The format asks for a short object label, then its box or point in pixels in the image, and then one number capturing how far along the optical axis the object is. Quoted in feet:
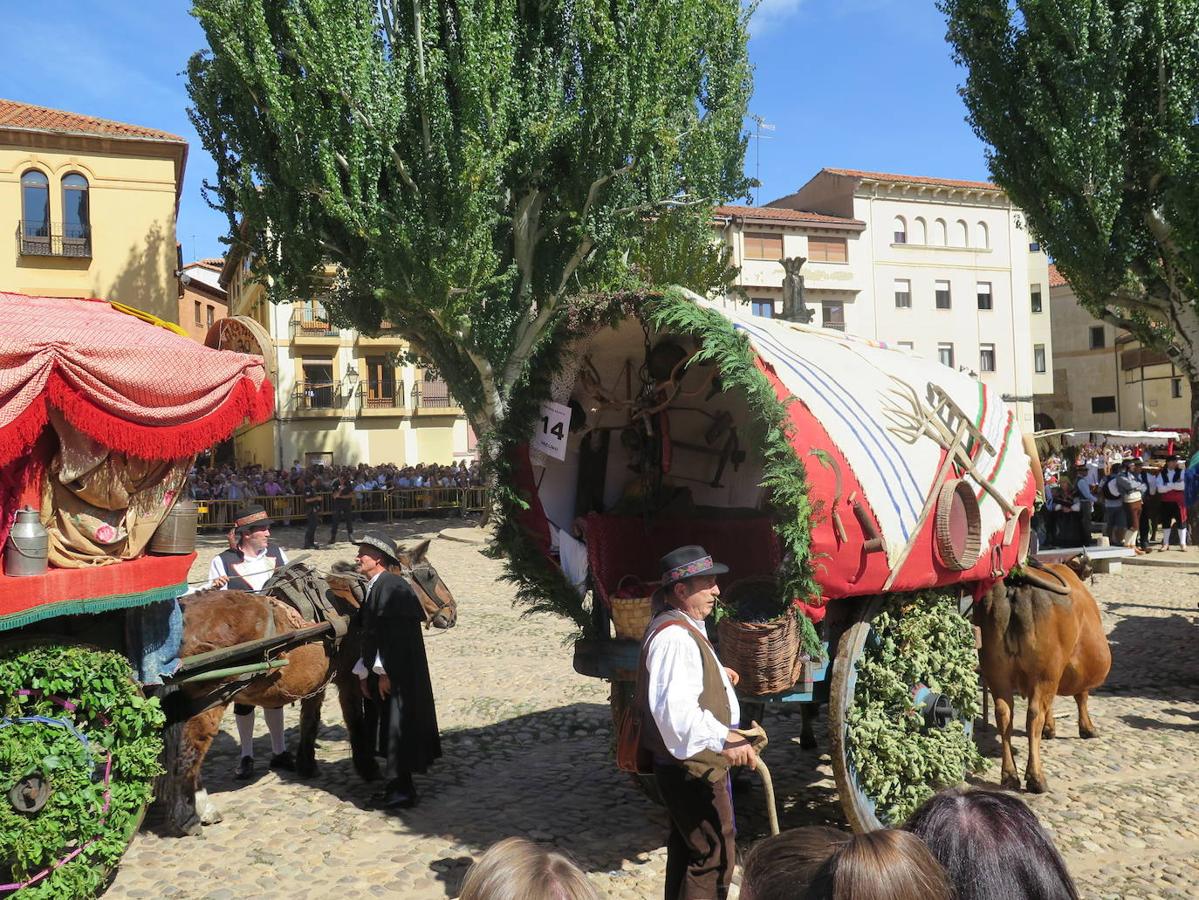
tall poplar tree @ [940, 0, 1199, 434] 64.59
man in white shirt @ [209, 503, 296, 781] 26.35
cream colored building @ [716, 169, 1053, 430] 147.23
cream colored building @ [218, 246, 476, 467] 137.90
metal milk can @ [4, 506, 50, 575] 15.81
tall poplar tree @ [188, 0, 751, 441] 65.26
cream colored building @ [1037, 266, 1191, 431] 165.68
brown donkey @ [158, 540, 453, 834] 21.26
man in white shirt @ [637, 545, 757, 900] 14.53
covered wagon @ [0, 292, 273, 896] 15.97
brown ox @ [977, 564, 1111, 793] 23.13
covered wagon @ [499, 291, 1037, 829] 17.61
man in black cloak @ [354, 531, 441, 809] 23.41
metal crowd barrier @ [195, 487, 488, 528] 99.50
